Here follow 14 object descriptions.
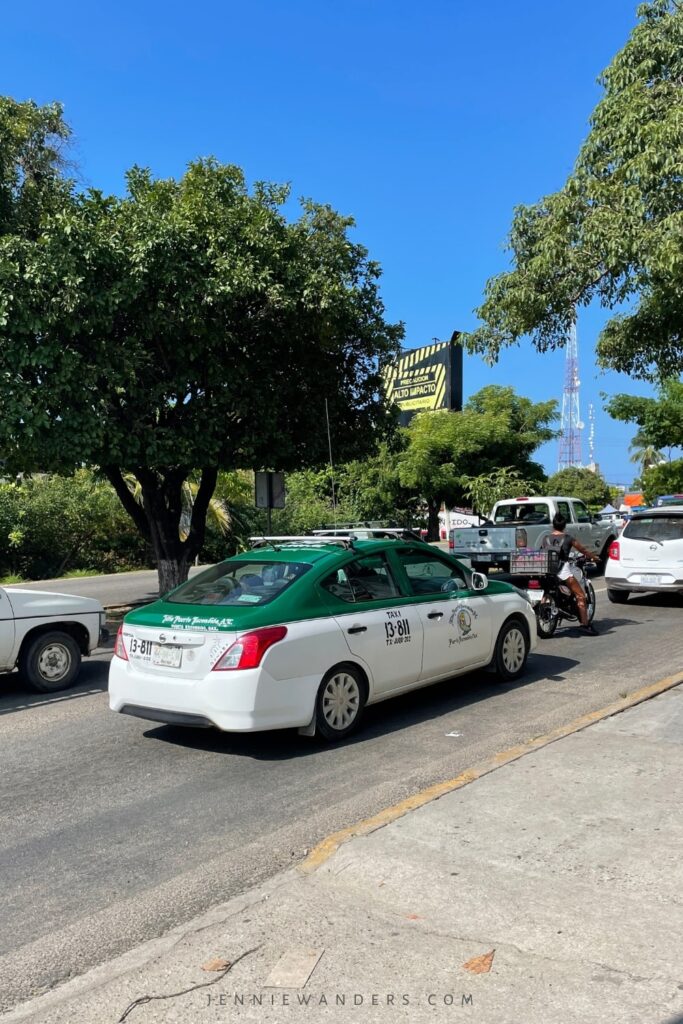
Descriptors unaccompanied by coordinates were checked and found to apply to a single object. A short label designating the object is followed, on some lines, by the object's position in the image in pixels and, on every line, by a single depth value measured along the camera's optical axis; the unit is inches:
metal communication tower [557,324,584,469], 4923.7
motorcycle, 447.8
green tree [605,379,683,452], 1155.3
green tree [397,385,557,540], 1197.1
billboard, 1576.0
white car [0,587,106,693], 332.8
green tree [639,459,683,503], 1406.3
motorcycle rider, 444.1
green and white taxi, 237.8
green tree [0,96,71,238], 506.9
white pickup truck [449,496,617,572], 698.2
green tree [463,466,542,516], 1167.0
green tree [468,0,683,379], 446.0
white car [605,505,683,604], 550.0
